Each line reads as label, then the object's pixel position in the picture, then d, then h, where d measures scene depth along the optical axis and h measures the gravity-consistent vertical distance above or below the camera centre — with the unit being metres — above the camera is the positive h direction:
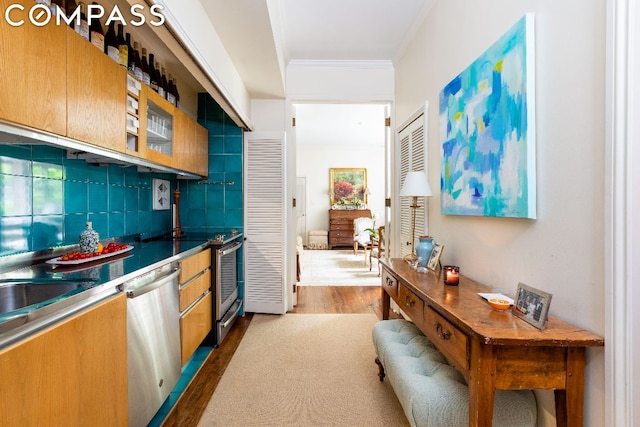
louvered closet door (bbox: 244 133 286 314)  3.37 -0.14
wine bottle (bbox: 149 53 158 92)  2.29 +1.03
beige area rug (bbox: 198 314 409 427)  1.77 -1.18
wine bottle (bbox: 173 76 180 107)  2.65 +1.03
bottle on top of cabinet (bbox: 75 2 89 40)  1.45 +0.88
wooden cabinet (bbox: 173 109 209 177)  2.44 +0.57
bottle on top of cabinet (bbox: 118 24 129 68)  1.80 +0.91
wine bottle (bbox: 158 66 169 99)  2.37 +1.01
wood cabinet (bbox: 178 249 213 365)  2.05 -0.68
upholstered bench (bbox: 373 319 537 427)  1.23 -0.79
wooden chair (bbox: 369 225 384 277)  5.31 -0.61
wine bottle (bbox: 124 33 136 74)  1.98 +1.00
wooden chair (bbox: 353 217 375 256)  6.99 -0.40
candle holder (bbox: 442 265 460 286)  1.66 -0.36
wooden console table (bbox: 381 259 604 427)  1.02 -0.51
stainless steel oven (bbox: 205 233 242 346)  2.64 -0.71
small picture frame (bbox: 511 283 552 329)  1.08 -0.36
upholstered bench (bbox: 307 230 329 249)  8.22 -0.81
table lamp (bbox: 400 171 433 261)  2.20 +0.17
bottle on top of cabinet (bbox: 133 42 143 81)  2.03 +1.01
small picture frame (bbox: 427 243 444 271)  1.94 -0.30
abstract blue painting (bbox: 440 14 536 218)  1.31 +0.40
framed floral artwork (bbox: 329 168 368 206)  8.61 +0.70
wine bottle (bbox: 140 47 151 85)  2.12 +1.01
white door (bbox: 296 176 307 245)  8.62 +0.21
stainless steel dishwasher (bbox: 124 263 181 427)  1.45 -0.69
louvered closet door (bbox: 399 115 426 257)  2.63 +0.42
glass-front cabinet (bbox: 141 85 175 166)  1.93 +0.57
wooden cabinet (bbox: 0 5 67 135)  0.97 +0.47
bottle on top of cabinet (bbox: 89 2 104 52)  1.55 +0.88
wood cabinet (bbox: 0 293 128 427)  0.86 -0.54
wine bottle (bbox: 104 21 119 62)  1.82 +1.04
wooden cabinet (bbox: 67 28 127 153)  1.28 +0.53
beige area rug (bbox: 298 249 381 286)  4.84 -1.12
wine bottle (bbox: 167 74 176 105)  2.52 +0.99
